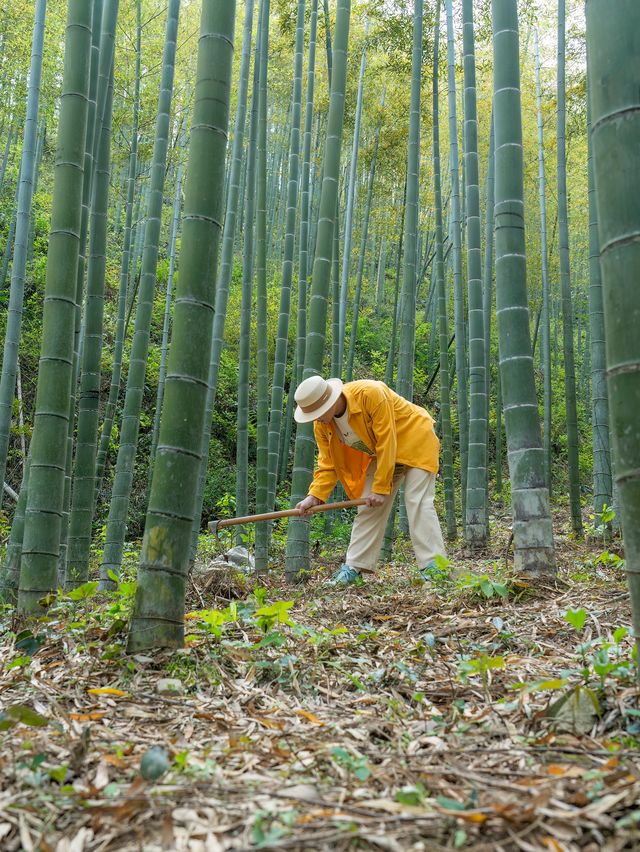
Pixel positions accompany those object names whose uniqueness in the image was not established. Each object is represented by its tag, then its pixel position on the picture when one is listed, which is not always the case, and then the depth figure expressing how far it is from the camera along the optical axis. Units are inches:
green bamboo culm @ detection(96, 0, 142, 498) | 246.2
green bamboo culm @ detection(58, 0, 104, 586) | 121.4
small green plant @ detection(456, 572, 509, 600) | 113.0
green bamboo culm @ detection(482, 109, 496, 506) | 300.3
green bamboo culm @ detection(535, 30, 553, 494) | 339.3
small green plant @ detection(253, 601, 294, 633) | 86.5
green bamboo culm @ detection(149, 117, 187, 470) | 287.7
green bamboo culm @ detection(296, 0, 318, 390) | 241.3
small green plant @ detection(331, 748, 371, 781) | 52.4
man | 156.3
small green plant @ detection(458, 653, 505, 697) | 70.2
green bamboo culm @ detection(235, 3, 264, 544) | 241.6
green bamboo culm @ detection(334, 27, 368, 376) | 345.4
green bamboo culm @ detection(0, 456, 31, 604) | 134.5
